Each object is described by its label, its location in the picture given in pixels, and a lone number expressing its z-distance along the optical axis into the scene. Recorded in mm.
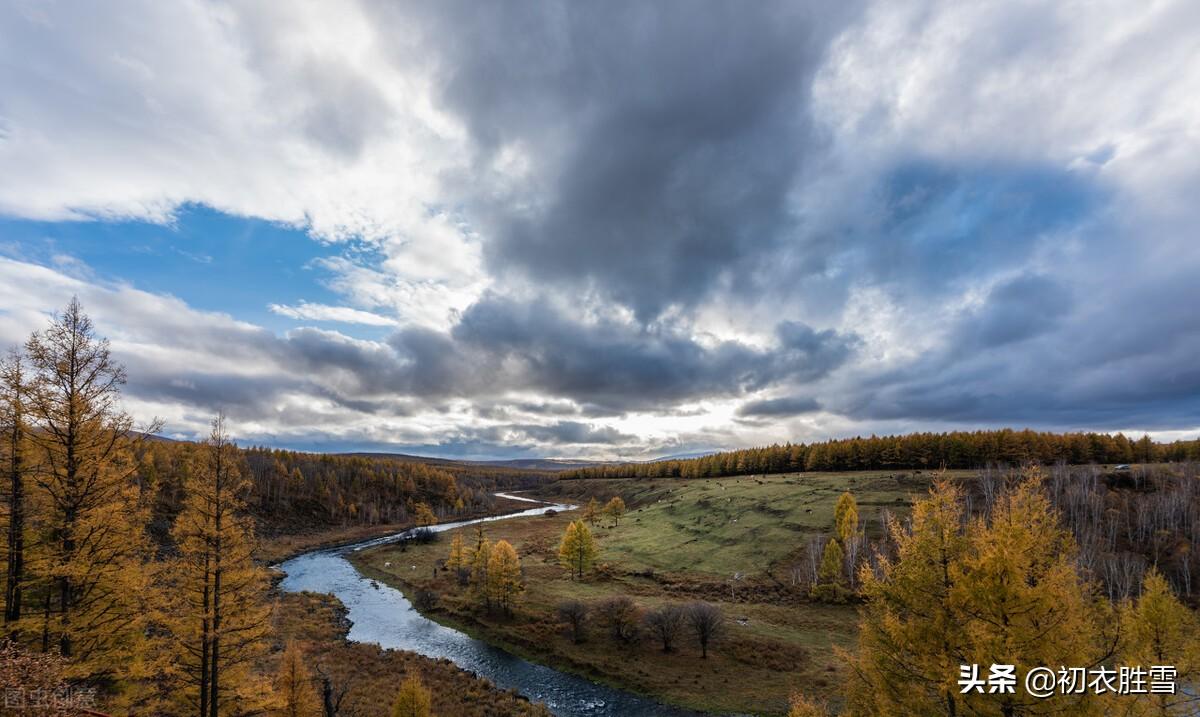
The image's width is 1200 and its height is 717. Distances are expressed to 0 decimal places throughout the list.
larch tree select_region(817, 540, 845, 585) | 65062
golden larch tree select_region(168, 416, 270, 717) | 21781
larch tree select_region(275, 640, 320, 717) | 26359
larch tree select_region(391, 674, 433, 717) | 25844
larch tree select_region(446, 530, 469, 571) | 76500
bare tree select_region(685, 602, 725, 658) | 47812
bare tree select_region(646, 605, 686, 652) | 49219
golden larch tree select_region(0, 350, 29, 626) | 16969
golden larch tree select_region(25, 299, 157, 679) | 17578
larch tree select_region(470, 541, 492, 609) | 62719
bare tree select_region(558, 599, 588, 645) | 52156
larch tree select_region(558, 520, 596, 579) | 76938
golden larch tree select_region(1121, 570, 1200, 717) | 22812
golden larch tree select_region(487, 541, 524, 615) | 60281
